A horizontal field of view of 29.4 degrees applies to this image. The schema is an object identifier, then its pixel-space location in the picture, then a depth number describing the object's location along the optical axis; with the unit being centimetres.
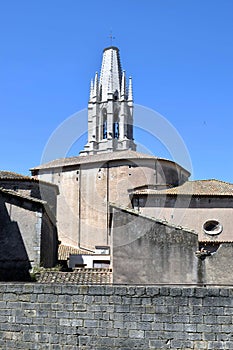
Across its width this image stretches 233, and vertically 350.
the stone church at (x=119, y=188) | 2509
